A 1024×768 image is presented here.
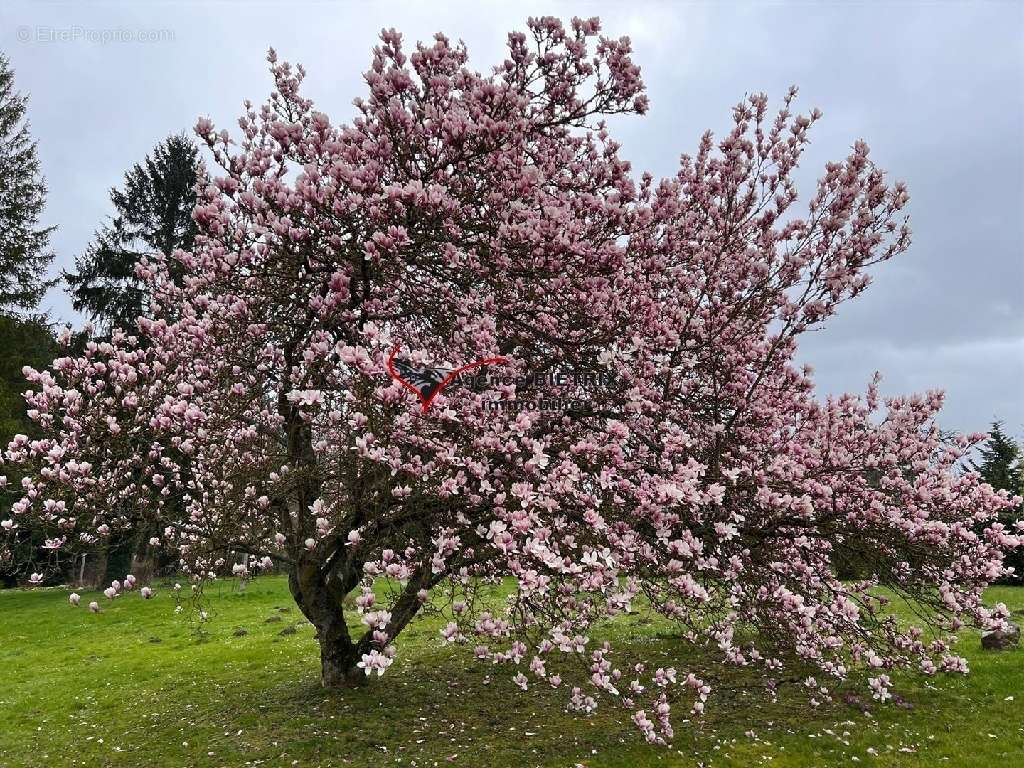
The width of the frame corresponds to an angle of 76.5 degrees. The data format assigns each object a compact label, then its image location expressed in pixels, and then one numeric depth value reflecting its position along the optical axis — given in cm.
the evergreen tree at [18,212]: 2905
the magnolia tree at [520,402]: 695
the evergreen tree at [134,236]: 3036
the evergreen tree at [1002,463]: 2952
